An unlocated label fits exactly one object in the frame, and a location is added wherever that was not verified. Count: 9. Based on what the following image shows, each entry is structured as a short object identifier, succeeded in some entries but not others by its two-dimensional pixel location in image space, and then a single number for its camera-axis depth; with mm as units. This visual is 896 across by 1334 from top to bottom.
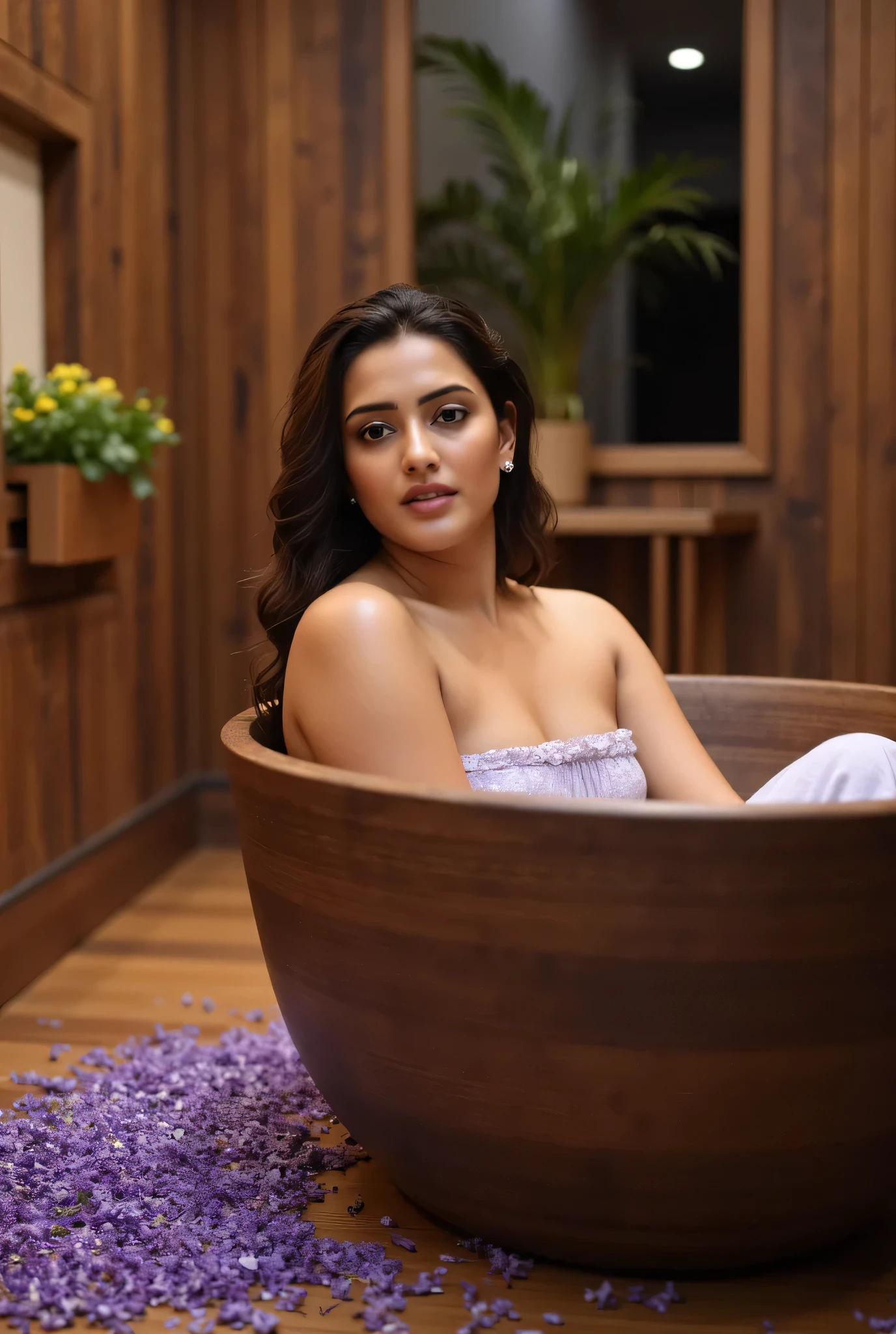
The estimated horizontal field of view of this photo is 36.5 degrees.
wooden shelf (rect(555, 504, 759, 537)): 3094
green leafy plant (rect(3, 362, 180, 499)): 2379
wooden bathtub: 1173
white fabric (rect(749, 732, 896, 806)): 1421
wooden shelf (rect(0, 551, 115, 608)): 2350
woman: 1453
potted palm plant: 3324
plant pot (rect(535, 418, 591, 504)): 3328
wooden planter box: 2352
